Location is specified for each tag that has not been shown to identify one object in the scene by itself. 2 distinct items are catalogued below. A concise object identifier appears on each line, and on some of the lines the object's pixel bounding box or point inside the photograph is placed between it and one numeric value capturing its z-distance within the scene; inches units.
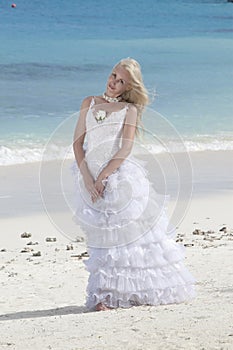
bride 386.3
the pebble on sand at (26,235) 607.4
